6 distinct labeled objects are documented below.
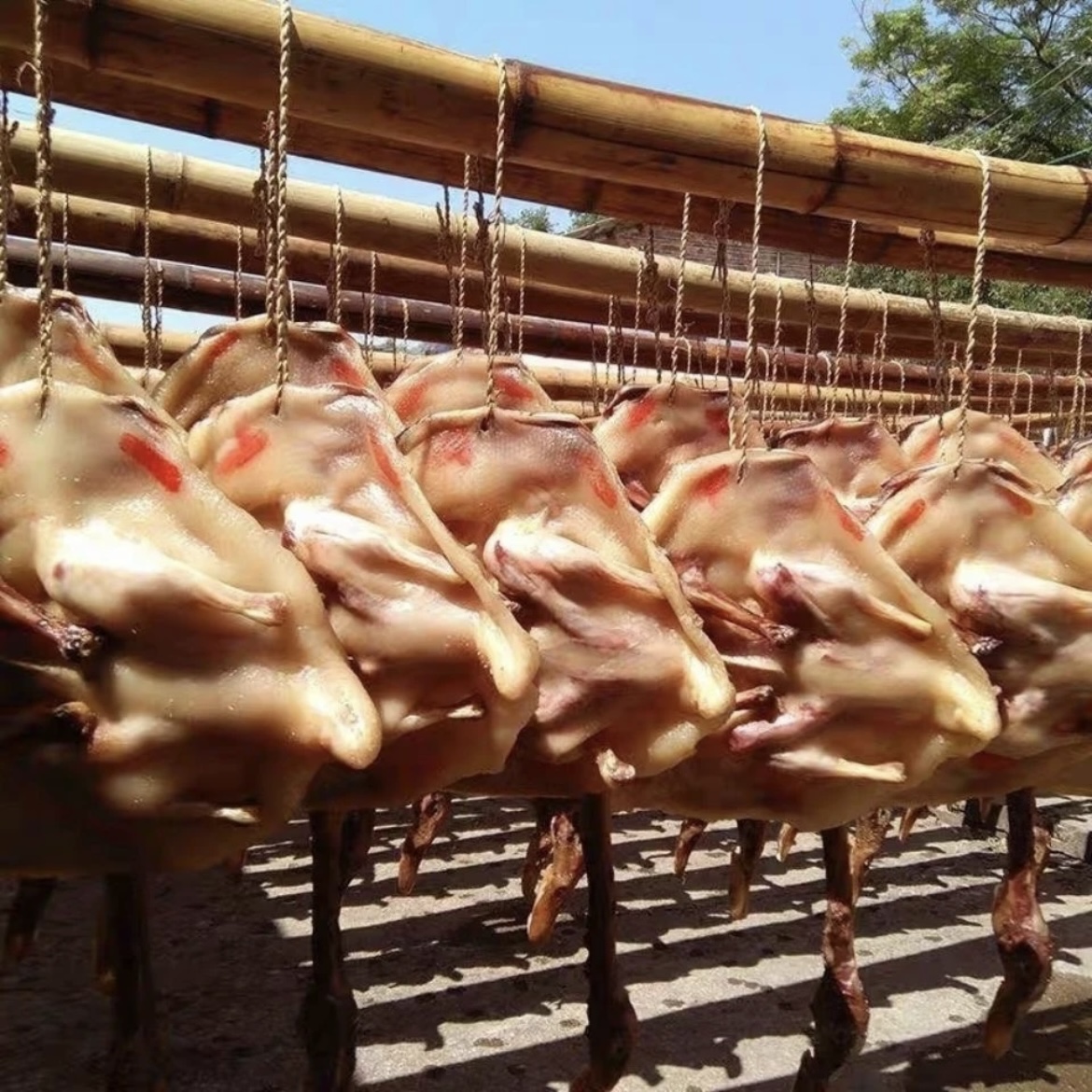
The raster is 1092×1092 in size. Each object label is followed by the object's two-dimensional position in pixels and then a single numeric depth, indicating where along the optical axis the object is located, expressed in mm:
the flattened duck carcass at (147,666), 1252
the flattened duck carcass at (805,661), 1766
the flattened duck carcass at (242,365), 1789
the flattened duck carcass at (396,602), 1388
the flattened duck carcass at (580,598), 1557
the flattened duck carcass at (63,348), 1545
